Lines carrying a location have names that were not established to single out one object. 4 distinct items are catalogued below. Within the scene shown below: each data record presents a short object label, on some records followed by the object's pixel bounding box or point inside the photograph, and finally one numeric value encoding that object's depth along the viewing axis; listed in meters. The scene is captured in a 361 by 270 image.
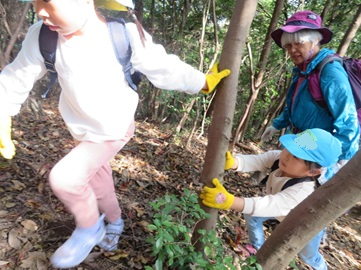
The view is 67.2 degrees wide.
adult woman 1.99
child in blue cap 1.79
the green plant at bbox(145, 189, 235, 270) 1.43
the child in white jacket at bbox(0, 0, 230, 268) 1.48
